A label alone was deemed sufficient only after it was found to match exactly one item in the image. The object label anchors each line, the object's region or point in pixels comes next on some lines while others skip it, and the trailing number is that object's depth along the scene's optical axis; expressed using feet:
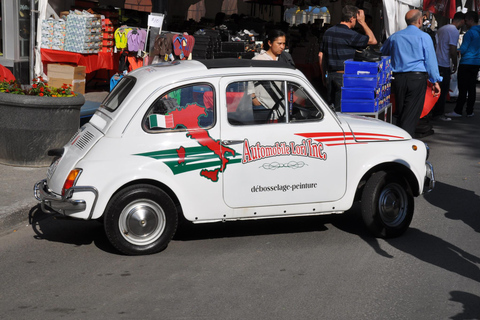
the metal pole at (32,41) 44.26
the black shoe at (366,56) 30.66
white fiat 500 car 19.67
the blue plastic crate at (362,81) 29.17
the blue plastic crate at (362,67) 29.41
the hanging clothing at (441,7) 53.98
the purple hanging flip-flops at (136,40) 46.88
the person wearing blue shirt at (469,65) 48.44
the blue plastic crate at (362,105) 29.25
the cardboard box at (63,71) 47.06
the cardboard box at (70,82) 47.24
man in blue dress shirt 33.71
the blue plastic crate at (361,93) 29.14
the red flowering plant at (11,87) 30.25
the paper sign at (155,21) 40.57
